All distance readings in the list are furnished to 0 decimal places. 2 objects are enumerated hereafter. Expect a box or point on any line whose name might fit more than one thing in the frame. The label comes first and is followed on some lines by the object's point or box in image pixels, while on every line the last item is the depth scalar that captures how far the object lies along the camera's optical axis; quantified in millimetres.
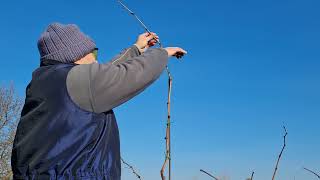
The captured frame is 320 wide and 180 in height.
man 1934
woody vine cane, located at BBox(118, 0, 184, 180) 2605
